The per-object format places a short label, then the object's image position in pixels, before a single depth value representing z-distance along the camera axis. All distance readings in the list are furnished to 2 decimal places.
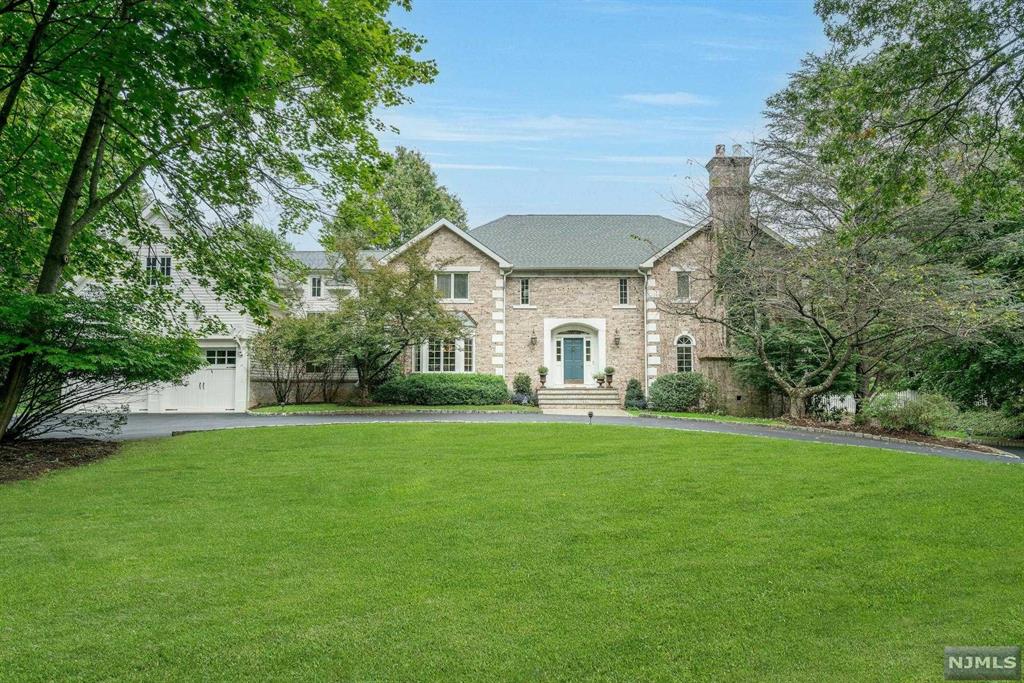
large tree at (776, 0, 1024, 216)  7.49
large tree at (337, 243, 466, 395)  22.77
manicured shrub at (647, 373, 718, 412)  23.42
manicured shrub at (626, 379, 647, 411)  24.93
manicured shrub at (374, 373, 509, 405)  24.72
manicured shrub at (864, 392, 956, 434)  15.81
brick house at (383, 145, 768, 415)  26.47
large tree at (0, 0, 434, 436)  7.39
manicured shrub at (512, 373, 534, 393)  25.80
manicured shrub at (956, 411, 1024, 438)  16.77
